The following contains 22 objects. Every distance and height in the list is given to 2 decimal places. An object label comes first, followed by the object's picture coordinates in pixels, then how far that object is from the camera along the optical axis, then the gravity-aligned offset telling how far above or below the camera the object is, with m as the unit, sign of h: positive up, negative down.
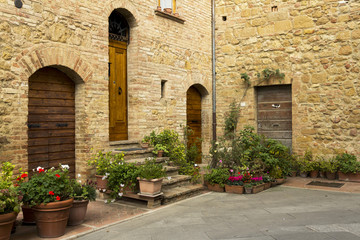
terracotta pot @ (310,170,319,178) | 8.05 -1.22
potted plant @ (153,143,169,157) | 7.24 -0.52
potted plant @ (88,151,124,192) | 5.77 -0.69
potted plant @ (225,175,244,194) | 6.51 -1.22
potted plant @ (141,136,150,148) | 7.25 -0.36
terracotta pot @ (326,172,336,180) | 7.78 -1.23
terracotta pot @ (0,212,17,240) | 3.46 -1.05
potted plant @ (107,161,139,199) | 5.53 -0.90
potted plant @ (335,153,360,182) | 7.45 -1.00
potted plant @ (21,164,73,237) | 3.86 -0.91
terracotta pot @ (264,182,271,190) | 6.92 -1.31
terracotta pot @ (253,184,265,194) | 6.51 -1.29
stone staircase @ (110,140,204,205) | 5.92 -1.05
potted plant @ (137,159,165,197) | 5.36 -0.89
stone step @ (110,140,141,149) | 6.81 -0.39
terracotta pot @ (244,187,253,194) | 6.49 -1.31
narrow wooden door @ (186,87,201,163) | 9.29 +0.34
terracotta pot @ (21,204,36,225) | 4.39 -1.22
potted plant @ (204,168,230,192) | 6.71 -1.12
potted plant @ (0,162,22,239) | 3.48 -0.88
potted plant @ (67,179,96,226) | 4.41 -1.04
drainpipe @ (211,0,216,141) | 9.73 +1.81
